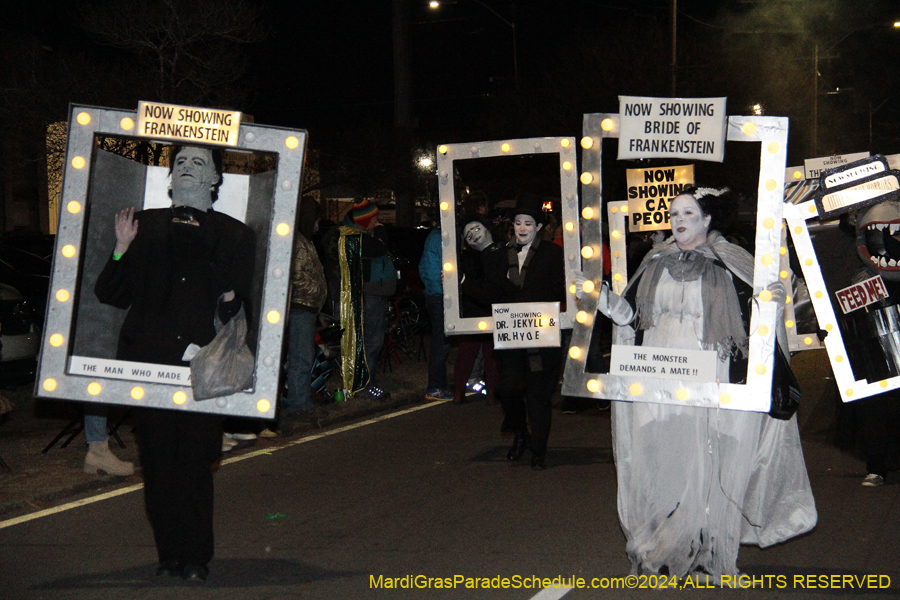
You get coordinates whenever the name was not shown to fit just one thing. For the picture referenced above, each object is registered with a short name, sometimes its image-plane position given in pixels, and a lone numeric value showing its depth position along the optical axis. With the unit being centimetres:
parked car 980
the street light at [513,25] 3023
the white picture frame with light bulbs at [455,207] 762
